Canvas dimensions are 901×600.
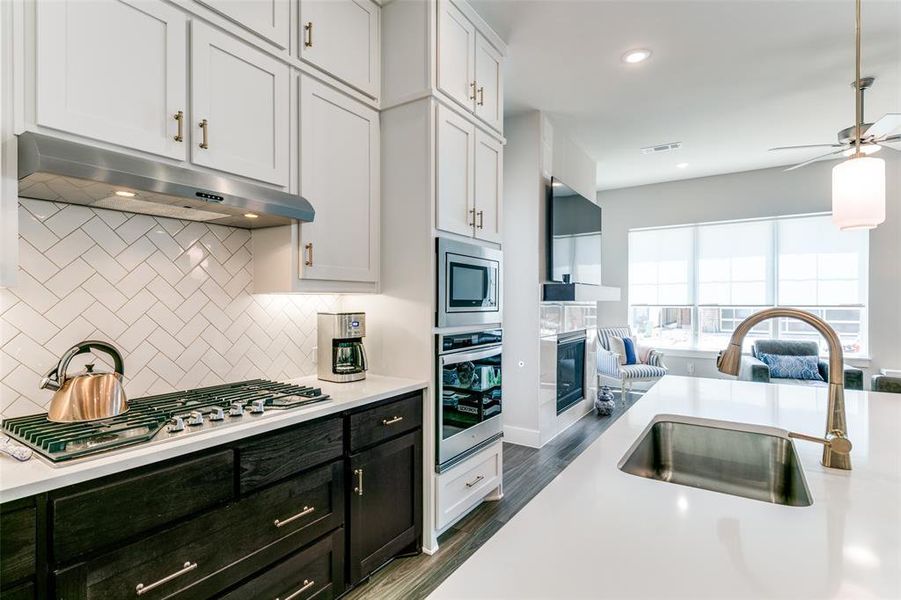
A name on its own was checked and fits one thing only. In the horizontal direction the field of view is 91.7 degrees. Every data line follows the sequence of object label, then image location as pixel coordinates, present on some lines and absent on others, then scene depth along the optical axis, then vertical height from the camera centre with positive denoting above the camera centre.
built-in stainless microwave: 2.26 +0.08
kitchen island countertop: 0.64 -0.42
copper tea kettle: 1.38 -0.31
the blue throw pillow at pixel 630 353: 5.68 -0.71
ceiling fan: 2.62 +1.09
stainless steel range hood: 1.19 +0.35
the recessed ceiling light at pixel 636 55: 2.94 +1.65
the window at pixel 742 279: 5.20 +0.26
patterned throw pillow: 4.69 -0.75
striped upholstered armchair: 5.34 -0.87
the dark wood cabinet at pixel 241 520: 1.08 -0.70
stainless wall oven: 2.27 -0.54
